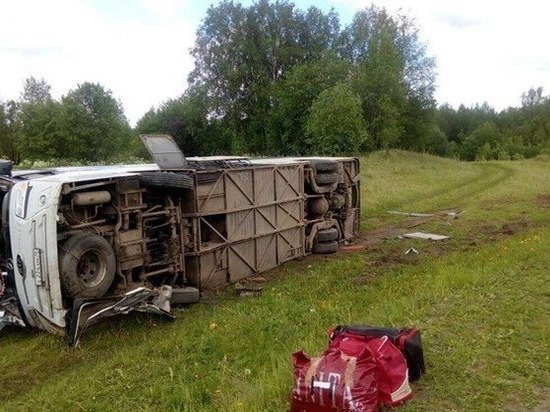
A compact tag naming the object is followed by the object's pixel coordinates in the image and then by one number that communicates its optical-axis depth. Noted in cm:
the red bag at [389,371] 422
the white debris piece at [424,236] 1428
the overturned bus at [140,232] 767
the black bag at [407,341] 465
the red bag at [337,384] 398
